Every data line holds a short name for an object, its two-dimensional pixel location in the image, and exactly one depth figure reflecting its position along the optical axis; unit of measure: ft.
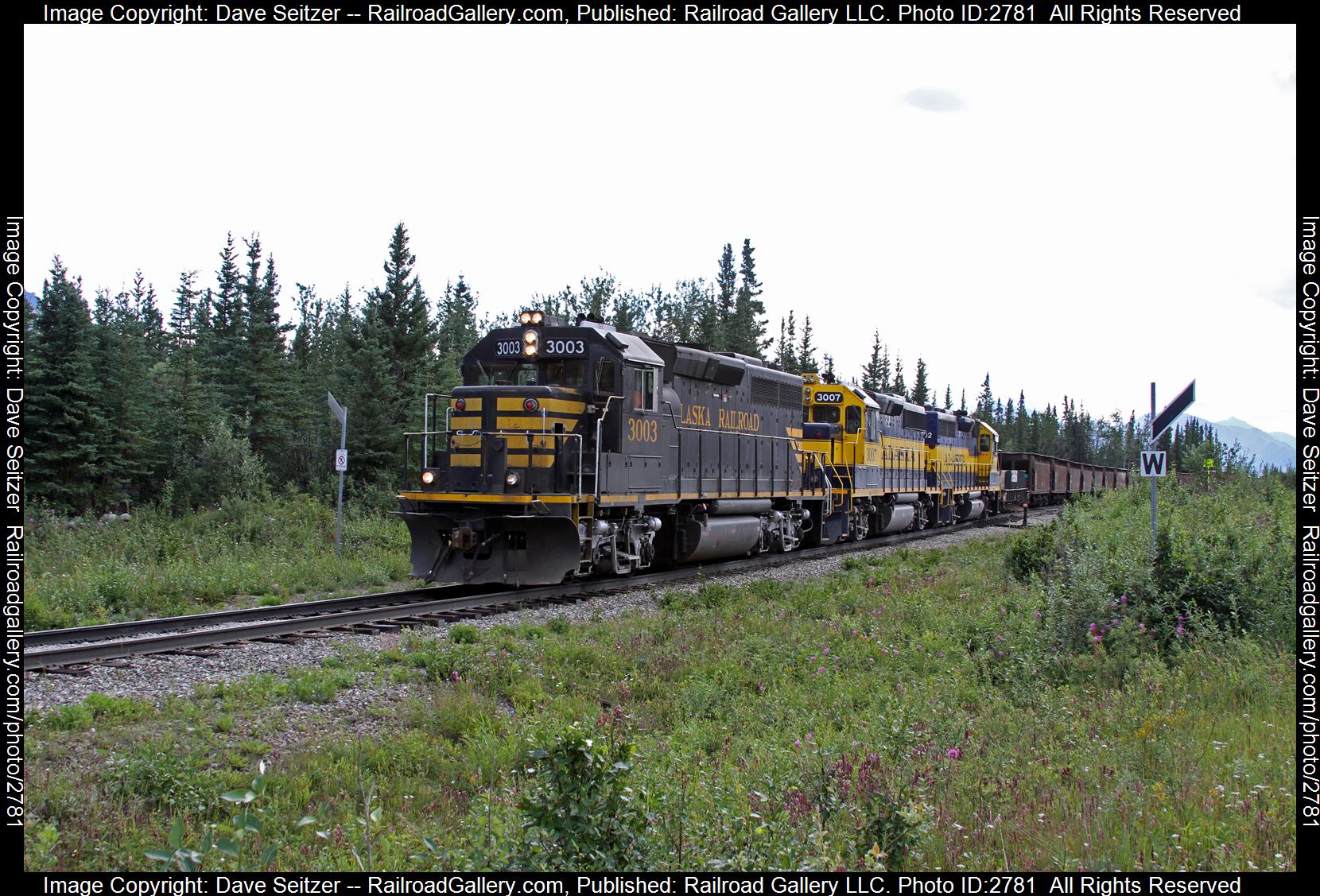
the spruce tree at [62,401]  90.79
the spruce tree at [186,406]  114.93
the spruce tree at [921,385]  310.86
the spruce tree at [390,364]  110.42
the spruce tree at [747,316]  200.44
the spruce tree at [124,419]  101.86
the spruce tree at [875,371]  284.61
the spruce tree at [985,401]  414.62
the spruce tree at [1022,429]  352.96
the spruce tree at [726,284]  220.92
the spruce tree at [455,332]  128.47
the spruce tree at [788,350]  237.74
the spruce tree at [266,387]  132.16
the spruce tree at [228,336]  135.44
